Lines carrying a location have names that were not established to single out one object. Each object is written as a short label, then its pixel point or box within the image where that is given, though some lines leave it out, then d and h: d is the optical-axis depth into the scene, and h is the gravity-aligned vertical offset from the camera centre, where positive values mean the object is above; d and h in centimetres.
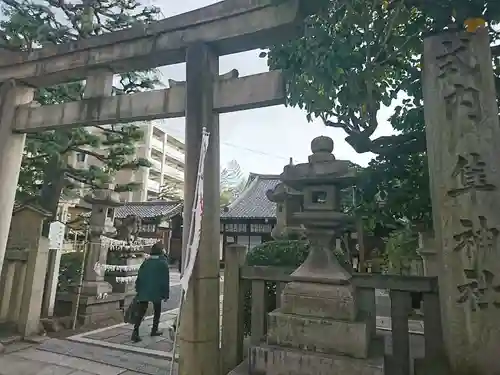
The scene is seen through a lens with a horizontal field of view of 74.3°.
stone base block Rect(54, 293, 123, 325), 741 -131
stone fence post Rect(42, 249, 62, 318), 682 -65
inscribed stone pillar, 281 +69
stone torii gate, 385 +222
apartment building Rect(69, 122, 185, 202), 4172 +1325
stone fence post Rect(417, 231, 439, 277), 646 +26
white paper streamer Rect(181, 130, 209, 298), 345 +28
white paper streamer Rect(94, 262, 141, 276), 811 -40
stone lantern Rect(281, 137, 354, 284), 317 +52
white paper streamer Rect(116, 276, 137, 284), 877 -69
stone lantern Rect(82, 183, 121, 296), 797 +57
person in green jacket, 621 -62
